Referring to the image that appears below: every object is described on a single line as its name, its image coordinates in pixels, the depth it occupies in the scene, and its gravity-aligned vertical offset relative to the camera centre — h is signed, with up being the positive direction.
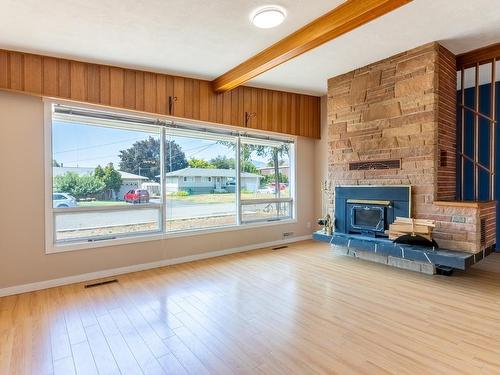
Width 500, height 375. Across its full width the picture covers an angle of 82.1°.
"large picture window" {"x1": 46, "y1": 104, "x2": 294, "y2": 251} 3.61 +0.13
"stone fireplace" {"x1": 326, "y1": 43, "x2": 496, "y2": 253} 3.50 +0.65
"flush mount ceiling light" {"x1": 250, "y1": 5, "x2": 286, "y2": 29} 2.58 +1.57
